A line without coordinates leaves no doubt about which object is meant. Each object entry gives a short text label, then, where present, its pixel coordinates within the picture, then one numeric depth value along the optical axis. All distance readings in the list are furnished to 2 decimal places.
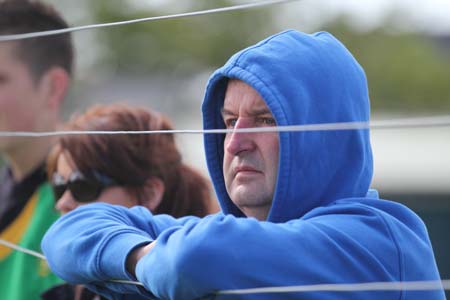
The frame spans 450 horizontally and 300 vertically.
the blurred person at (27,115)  7.41
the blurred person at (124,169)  7.11
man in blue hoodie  6.37
